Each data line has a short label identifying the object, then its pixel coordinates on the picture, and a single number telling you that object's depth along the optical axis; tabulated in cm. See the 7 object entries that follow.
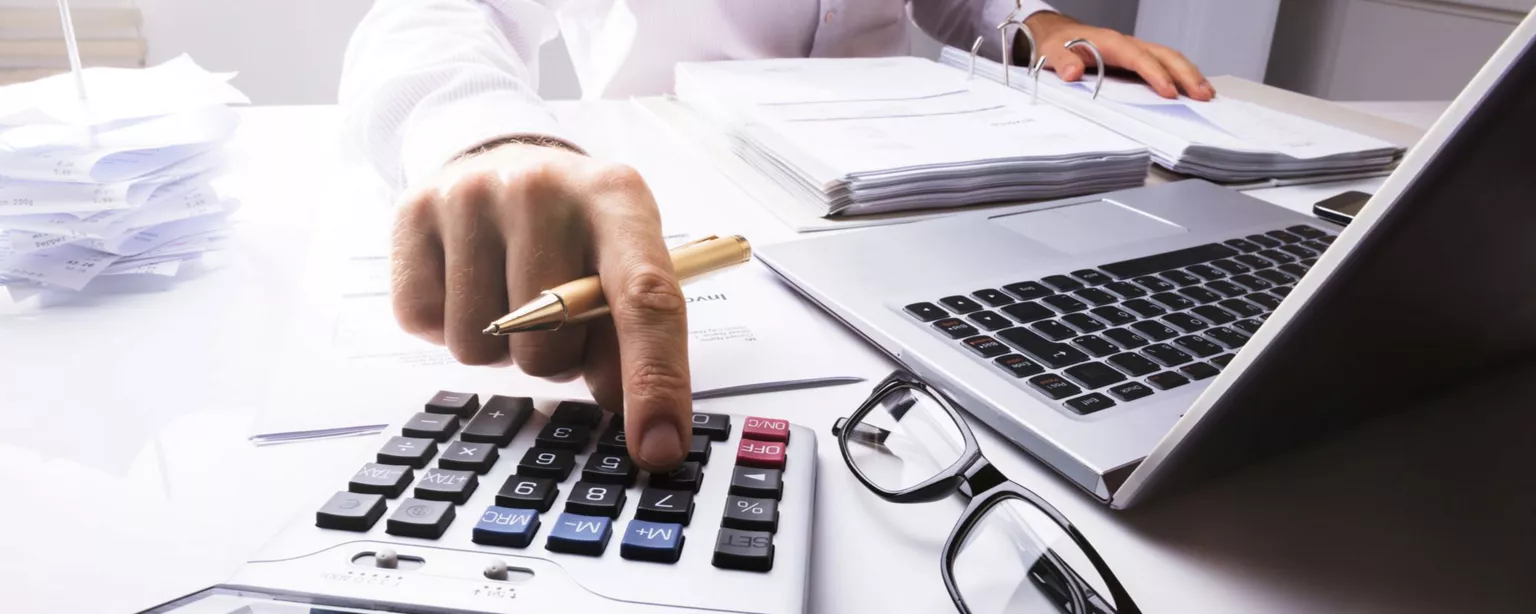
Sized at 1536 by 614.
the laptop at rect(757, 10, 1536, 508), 23
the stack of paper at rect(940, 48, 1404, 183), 71
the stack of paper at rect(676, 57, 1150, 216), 60
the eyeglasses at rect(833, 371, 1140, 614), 27
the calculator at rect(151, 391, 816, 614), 25
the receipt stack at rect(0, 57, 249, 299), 49
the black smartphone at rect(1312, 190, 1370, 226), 64
